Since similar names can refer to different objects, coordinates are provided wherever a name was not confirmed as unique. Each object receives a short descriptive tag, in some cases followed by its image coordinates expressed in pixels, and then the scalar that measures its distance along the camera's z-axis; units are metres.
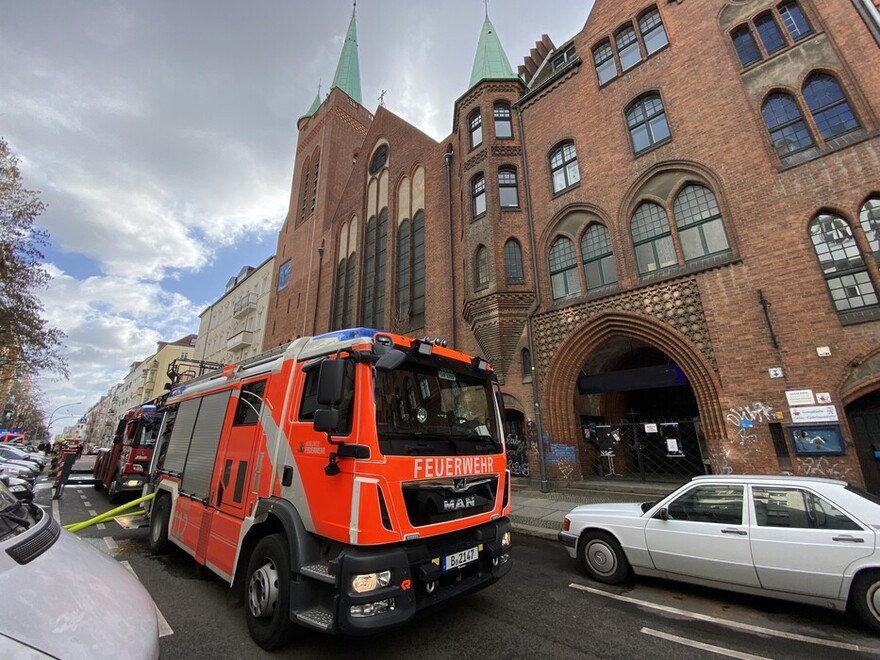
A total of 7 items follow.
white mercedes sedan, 3.70
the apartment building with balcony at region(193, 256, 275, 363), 33.88
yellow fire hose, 6.19
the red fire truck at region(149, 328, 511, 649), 3.01
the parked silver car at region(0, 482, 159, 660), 1.37
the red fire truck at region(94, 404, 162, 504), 10.72
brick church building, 8.52
